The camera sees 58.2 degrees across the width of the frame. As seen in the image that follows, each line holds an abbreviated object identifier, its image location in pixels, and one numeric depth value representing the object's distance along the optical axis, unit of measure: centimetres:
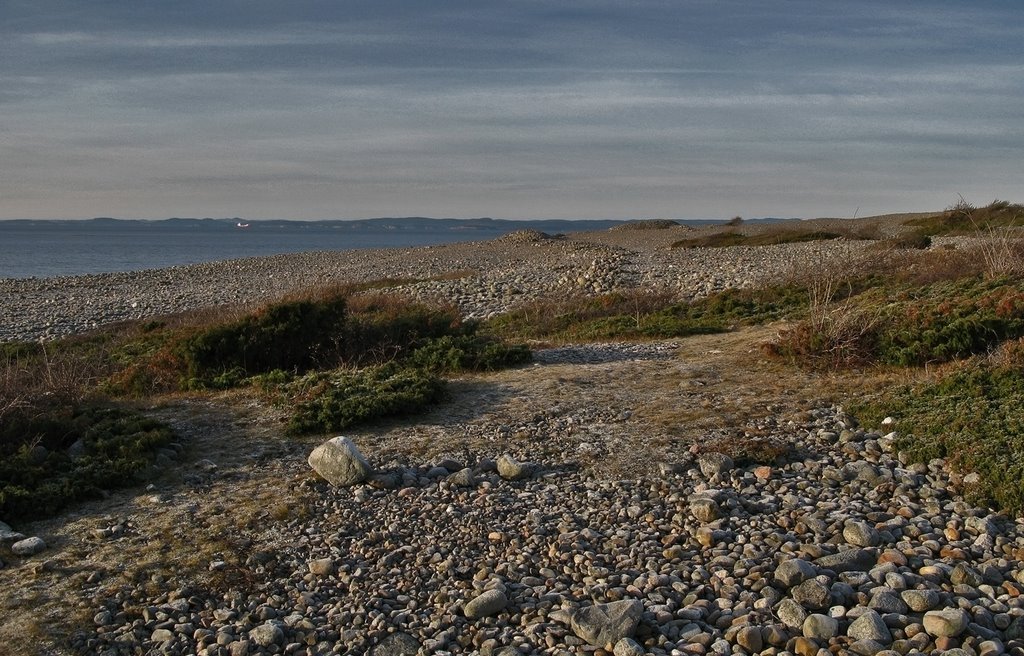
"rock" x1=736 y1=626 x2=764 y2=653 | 456
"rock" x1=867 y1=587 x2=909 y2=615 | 478
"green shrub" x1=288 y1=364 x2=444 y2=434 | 805
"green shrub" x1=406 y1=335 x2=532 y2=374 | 1075
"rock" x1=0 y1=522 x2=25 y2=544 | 571
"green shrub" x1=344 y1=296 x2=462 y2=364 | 1160
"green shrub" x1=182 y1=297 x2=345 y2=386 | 1078
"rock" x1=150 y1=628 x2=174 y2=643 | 469
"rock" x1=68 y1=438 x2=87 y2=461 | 749
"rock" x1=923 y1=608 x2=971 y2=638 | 454
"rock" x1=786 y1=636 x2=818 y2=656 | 447
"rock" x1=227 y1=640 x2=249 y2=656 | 460
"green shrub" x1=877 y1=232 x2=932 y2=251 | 2653
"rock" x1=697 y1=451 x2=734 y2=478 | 670
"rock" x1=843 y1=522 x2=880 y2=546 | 557
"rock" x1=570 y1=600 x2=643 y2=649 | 458
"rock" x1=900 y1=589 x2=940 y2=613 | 480
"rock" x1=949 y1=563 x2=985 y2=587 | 507
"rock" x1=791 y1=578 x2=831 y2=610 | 487
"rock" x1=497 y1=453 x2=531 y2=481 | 678
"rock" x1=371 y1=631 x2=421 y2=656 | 459
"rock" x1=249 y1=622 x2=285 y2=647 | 468
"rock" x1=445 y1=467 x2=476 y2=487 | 664
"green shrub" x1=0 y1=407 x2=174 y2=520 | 634
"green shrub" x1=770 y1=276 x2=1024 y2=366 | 934
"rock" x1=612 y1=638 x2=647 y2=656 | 446
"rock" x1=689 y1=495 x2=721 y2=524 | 595
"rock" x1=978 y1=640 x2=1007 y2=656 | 436
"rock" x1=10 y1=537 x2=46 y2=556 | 559
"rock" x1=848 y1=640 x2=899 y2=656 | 445
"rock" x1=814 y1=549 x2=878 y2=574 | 529
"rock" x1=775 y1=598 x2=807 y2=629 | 471
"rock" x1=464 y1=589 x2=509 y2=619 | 487
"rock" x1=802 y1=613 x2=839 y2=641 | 459
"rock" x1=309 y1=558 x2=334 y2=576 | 536
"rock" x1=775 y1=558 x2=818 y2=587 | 509
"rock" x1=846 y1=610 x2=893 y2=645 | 453
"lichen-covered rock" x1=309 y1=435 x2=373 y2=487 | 666
